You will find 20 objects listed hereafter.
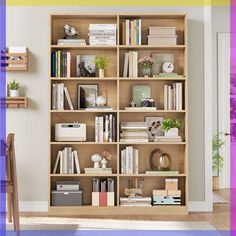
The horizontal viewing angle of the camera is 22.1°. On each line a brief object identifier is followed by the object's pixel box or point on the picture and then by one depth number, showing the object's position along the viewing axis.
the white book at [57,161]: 6.15
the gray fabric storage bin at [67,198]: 6.12
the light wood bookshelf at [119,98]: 6.25
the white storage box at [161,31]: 6.17
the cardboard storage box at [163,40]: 6.17
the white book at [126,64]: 6.20
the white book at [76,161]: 6.13
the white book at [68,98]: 6.15
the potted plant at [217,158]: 8.08
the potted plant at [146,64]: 6.16
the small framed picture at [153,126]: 6.26
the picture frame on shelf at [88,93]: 6.26
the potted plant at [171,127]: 6.13
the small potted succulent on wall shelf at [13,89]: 6.17
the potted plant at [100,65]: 6.18
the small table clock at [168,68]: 6.24
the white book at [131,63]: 6.21
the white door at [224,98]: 8.38
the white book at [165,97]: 6.19
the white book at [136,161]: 6.17
